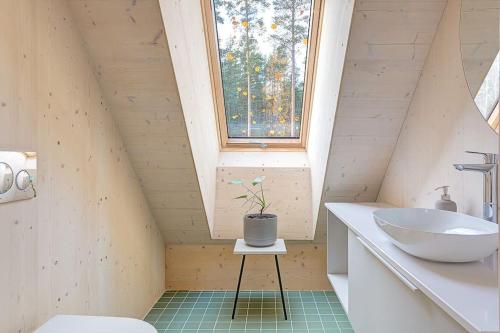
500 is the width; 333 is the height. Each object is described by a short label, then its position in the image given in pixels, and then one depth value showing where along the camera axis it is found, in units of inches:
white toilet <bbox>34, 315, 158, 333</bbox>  43.8
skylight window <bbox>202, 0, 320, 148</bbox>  85.0
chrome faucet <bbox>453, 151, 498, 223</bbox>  45.6
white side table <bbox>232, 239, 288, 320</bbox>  88.0
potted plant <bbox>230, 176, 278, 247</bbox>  90.1
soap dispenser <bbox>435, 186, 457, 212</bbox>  53.6
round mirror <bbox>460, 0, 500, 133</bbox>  43.4
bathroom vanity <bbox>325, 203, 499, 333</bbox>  30.3
